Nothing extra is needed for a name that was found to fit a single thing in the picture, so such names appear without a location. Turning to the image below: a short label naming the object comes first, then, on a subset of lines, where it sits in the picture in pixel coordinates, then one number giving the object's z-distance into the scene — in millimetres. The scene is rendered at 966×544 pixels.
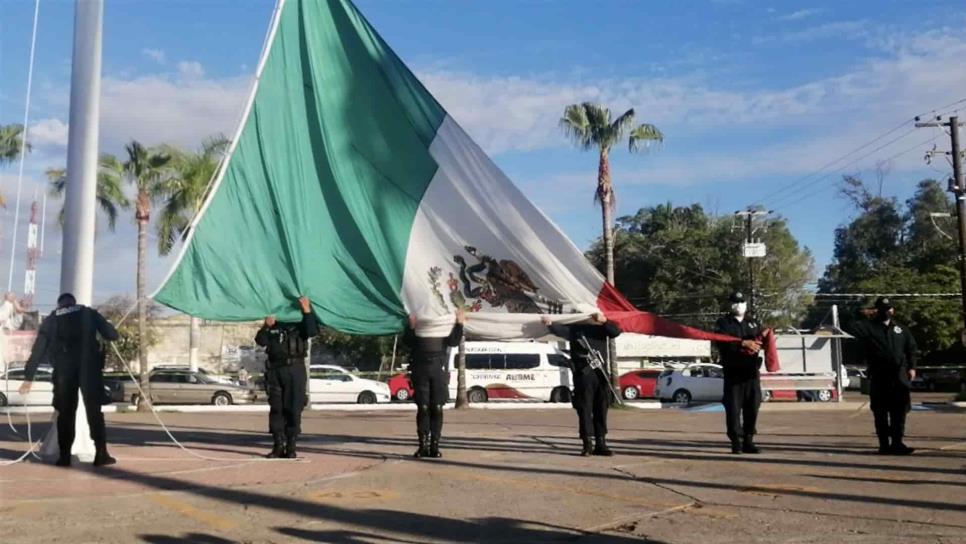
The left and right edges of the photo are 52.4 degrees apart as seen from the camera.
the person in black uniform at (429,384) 10516
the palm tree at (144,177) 31078
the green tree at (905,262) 52062
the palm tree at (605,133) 29844
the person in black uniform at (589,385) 10570
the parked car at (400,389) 35969
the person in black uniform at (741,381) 10578
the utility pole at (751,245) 41375
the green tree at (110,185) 31062
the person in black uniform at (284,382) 10539
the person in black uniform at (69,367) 9766
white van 33719
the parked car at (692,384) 35250
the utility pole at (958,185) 33812
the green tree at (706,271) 56406
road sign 41312
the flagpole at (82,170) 10266
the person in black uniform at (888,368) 10547
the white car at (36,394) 20502
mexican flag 10047
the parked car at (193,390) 31984
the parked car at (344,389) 32844
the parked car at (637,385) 37531
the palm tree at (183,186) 31688
